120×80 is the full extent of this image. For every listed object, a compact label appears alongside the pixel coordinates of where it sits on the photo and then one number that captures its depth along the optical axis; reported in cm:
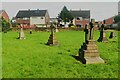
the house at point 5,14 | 4988
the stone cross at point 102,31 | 1434
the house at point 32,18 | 5936
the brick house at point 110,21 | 6609
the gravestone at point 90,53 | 710
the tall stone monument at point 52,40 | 1205
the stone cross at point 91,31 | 779
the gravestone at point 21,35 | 1653
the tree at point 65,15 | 5335
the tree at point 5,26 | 3077
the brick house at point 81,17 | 6179
